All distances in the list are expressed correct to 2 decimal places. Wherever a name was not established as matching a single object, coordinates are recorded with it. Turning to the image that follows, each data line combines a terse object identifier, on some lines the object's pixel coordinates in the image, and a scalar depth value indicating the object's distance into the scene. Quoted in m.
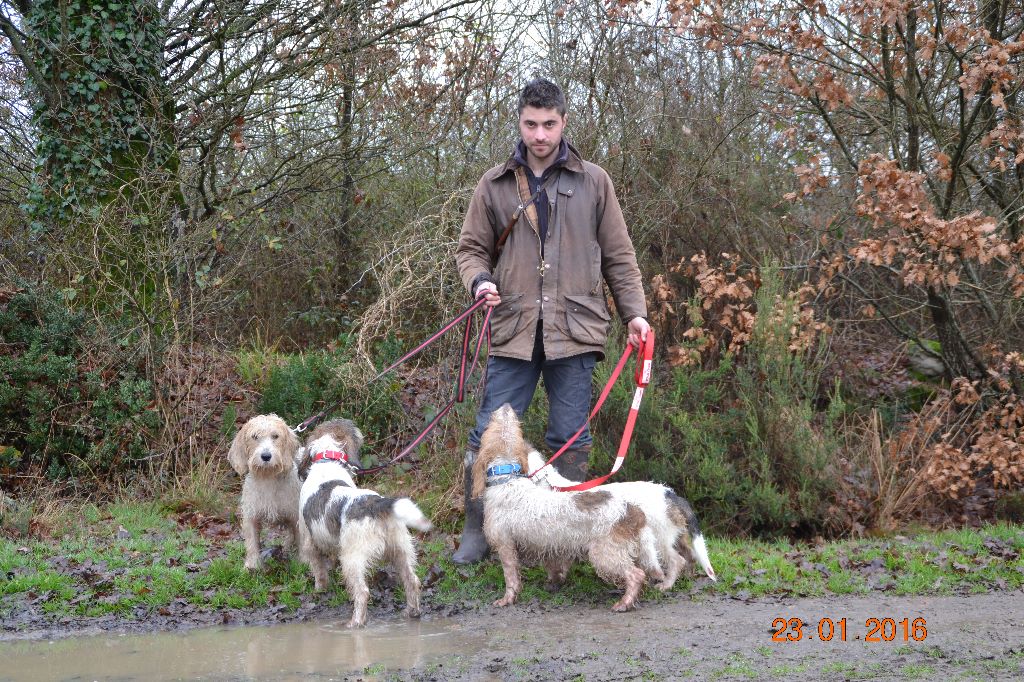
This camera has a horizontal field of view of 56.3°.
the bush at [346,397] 8.41
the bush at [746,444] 6.93
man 5.51
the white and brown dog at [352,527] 4.91
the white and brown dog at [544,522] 4.97
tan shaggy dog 5.51
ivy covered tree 8.87
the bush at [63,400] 7.55
